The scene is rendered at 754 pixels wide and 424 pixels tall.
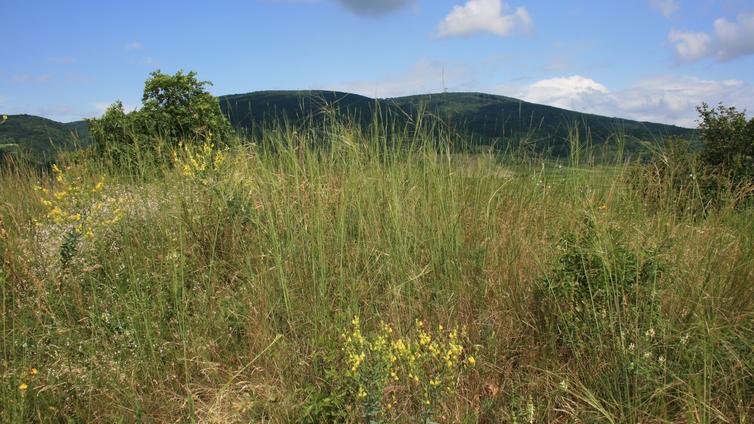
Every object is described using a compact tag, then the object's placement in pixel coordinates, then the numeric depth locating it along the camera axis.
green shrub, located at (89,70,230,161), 7.99
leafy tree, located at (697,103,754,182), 11.84
